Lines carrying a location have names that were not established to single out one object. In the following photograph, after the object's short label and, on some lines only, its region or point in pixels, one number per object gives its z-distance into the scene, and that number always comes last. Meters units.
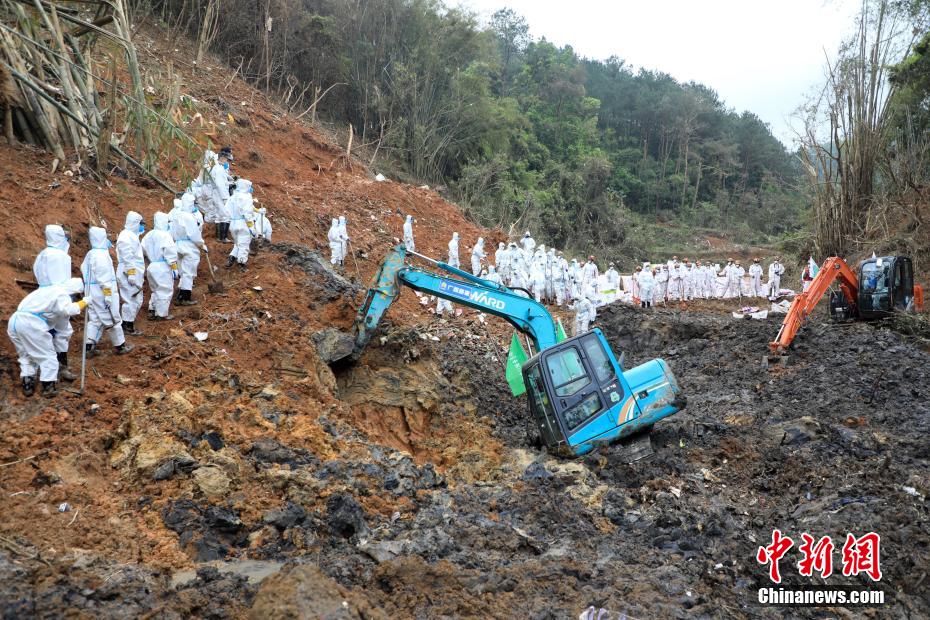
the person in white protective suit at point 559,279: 21.52
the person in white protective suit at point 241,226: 10.92
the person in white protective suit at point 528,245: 22.08
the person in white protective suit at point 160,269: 9.21
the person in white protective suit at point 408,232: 19.87
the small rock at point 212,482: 5.88
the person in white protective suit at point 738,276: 24.95
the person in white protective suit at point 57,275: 7.30
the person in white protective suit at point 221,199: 11.80
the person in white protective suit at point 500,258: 21.23
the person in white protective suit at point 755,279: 24.39
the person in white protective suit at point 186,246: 9.86
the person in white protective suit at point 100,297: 8.10
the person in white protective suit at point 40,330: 6.86
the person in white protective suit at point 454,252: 20.44
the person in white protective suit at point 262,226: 12.73
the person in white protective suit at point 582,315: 16.77
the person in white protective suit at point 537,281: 20.81
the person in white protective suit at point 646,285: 21.72
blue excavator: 7.90
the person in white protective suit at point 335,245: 16.86
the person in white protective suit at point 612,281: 21.95
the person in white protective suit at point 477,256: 21.50
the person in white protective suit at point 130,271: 8.91
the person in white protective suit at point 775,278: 22.88
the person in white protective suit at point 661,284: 23.53
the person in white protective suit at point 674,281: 24.22
